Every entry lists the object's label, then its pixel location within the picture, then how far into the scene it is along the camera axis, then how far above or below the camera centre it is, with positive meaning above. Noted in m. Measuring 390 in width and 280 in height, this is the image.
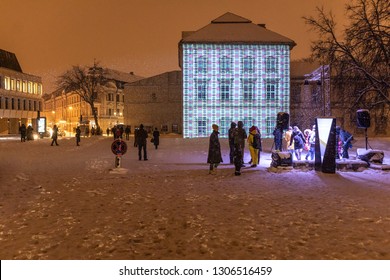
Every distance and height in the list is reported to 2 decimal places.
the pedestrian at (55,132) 34.00 -0.45
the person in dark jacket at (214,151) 14.90 -0.91
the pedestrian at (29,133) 45.16 -0.77
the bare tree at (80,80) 68.88 +7.87
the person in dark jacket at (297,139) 18.36 -0.57
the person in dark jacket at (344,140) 18.02 -0.61
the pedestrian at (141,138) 20.55 -0.58
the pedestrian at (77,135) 34.84 -0.76
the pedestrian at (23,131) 41.91 -0.45
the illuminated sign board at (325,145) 15.17 -0.71
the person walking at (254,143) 17.26 -0.71
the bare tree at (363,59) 22.09 +3.79
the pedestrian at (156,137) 30.12 -0.78
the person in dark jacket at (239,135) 14.66 -0.34
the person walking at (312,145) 18.75 -0.85
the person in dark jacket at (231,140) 17.33 -0.59
